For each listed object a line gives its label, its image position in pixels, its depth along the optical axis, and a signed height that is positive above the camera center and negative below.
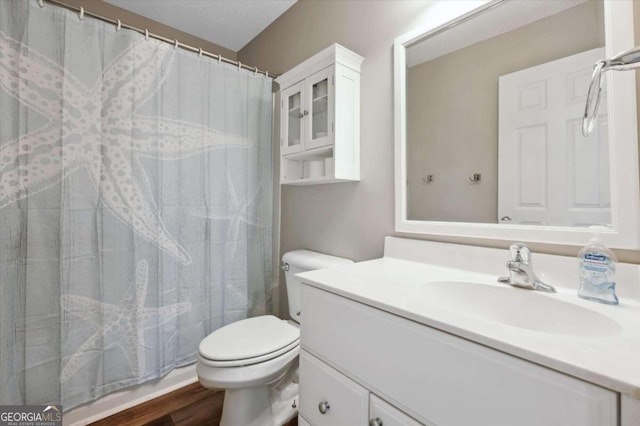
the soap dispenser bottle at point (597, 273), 0.68 -0.14
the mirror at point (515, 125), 0.75 +0.31
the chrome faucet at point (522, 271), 0.78 -0.16
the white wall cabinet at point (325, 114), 1.30 +0.52
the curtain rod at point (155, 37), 1.20 +0.95
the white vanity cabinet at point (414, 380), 0.43 -0.33
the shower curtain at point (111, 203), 1.16 +0.07
